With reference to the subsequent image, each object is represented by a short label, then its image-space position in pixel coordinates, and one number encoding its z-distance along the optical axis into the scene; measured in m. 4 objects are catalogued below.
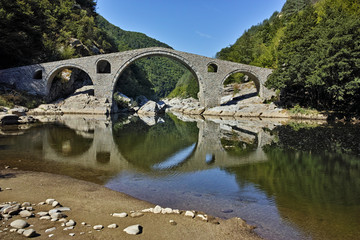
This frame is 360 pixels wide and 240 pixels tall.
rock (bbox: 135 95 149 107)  40.45
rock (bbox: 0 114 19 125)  15.15
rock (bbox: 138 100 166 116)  30.97
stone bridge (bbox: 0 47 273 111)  26.78
